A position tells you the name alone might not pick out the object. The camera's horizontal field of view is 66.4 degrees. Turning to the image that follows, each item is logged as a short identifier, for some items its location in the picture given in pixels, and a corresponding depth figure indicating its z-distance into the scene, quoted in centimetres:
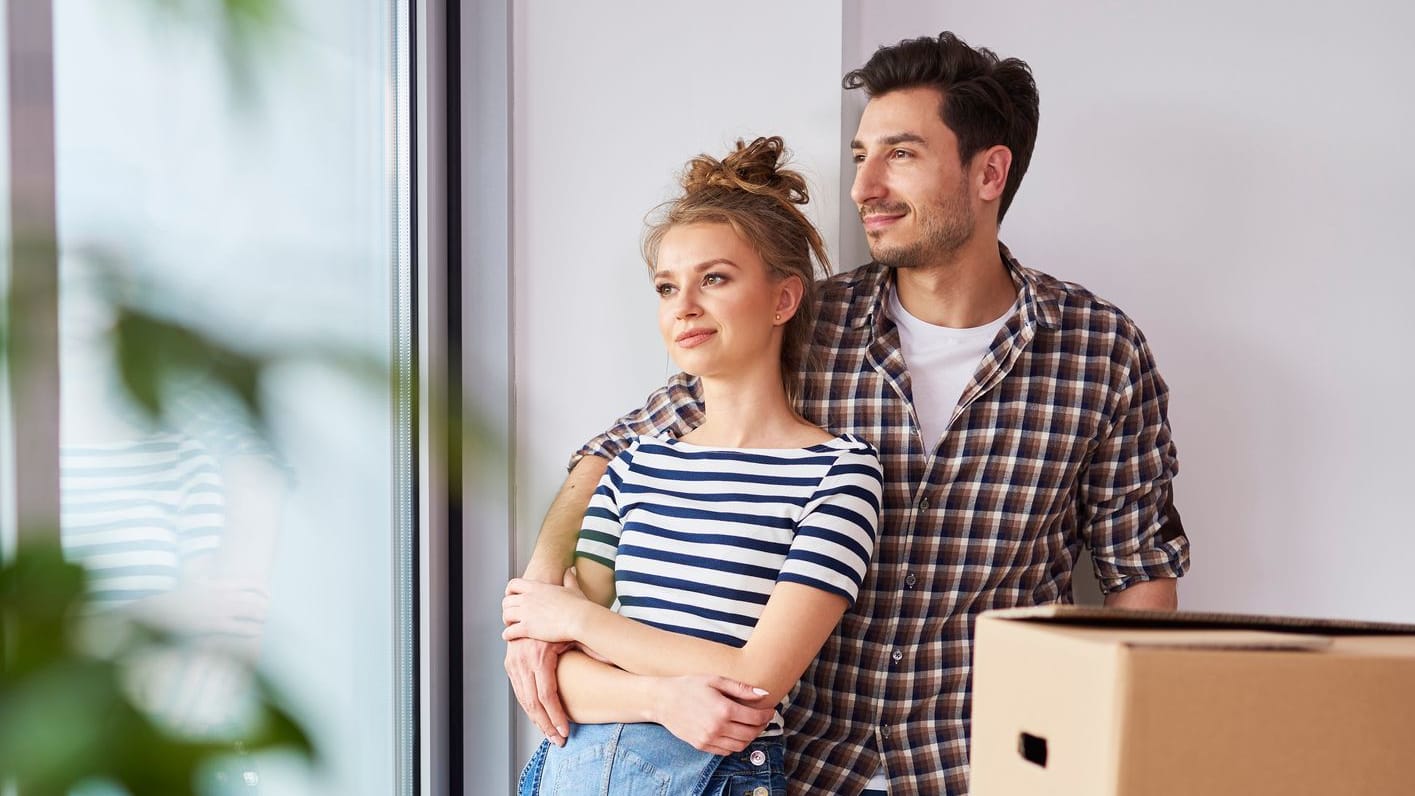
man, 145
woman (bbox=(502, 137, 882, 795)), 119
